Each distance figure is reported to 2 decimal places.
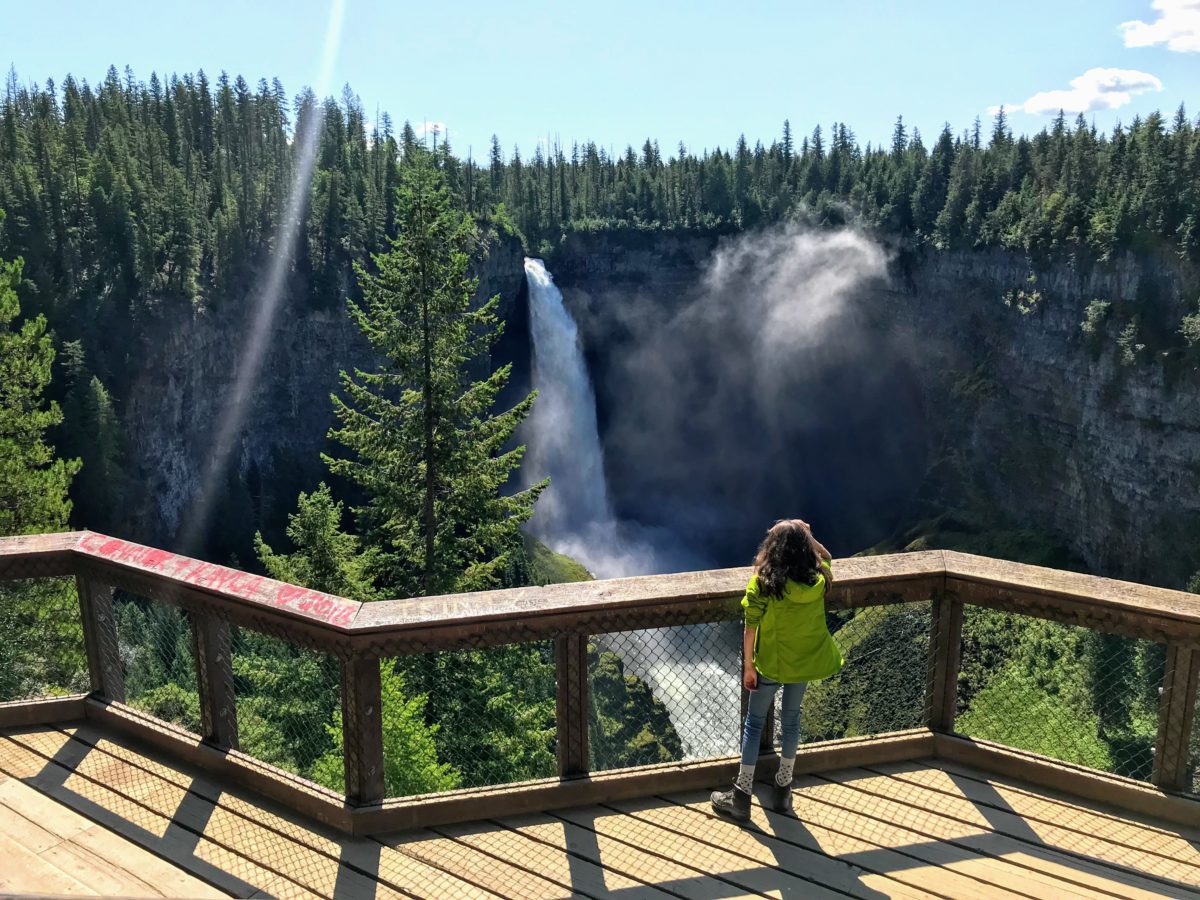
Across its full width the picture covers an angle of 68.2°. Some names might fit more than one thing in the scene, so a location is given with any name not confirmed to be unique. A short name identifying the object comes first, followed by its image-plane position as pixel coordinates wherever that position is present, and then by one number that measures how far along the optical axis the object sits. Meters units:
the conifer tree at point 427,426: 18.58
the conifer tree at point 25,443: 19.84
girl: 4.84
